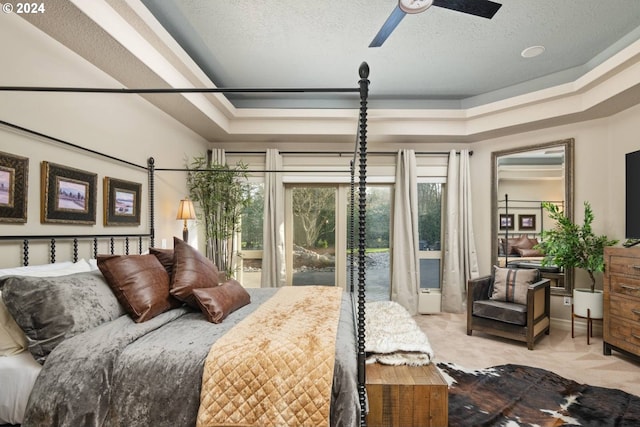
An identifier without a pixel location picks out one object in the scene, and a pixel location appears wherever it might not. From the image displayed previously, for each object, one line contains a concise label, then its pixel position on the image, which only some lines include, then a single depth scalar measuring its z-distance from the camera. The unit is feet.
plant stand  10.93
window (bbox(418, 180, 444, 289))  15.69
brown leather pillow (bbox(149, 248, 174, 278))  7.64
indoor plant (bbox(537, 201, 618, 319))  10.89
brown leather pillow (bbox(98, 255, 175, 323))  6.03
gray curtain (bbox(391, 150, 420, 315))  14.85
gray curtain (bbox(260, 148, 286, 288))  14.69
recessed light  10.25
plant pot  10.85
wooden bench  5.55
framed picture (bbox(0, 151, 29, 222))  5.99
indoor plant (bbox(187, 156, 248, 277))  13.26
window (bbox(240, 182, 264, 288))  15.35
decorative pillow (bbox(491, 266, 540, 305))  11.35
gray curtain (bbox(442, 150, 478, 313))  14.84
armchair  10.47
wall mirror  12.95
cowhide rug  6.66
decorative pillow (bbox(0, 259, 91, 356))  4.85
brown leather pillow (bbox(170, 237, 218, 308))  6.92
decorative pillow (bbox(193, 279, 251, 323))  6.45
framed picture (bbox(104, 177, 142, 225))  8.63
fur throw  6.26
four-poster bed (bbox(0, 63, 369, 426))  4.48
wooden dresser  9.27
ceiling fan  6.70
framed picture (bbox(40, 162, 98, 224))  6.86
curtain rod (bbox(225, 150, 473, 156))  15.13
